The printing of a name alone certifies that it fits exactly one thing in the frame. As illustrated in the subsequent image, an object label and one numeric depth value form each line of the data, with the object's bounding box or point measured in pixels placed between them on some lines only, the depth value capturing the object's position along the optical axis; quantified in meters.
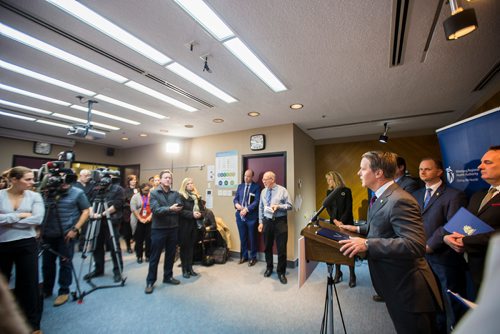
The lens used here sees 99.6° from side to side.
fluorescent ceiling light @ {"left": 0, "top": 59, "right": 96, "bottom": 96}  2.31
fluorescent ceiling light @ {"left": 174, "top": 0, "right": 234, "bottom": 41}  1.52
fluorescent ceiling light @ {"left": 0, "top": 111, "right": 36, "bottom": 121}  3.69
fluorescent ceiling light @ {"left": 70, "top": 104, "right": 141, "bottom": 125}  3.47
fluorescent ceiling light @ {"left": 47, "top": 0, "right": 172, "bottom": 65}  1.56
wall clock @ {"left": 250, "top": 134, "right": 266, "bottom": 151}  4.36
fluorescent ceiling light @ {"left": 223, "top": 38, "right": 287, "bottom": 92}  1.95
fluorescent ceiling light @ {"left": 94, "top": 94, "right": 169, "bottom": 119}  3.11
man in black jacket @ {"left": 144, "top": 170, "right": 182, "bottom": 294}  2.77
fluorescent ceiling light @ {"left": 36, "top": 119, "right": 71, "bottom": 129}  4.12
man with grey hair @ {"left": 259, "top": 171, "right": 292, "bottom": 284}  3.29
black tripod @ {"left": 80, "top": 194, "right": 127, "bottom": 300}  2.83
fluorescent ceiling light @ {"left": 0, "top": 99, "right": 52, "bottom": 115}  3.27
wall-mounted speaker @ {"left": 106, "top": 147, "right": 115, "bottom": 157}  6.53
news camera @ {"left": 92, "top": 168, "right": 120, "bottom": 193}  2.86
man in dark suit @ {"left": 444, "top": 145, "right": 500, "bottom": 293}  1.51
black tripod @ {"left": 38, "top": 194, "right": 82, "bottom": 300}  2.34
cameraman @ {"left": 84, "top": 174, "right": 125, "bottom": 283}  2.93
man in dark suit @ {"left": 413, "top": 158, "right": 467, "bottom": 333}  1.89
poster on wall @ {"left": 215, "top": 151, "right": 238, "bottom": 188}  4.64
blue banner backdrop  1.91
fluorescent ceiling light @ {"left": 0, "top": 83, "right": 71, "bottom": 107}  2.81
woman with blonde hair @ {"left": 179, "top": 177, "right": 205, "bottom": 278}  3.17
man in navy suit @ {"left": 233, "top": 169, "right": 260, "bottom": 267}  3.90
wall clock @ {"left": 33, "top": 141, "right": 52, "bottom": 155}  5.18
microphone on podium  1.43
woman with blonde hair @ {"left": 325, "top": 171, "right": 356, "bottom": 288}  3.09
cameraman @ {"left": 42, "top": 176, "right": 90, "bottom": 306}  2.40
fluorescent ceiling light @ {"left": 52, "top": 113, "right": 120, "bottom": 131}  3.85
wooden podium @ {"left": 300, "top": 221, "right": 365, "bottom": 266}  1.19
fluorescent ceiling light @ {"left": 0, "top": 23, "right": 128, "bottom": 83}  1.82
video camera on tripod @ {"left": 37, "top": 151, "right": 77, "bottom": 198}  2.37
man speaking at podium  1.12
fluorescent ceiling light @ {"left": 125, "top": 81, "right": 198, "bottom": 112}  2.73
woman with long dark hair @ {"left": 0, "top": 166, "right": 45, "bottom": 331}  1.82
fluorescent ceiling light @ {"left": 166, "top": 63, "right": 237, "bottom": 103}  2.33
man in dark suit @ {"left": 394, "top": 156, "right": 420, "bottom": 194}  2.53
